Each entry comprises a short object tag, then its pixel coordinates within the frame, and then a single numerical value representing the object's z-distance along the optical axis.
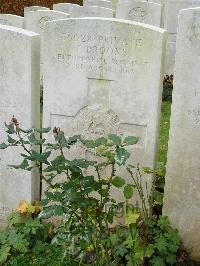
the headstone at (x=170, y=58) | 6.42
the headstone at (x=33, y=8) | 7.59
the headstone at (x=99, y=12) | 6.39
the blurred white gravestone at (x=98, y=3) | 7.78
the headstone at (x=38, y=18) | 6.21
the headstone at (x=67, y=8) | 6.84
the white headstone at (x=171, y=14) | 6.61
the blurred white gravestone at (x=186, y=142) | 2.39
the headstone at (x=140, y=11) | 6.25
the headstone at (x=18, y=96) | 2.66
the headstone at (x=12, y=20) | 6.25
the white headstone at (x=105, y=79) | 2.51
